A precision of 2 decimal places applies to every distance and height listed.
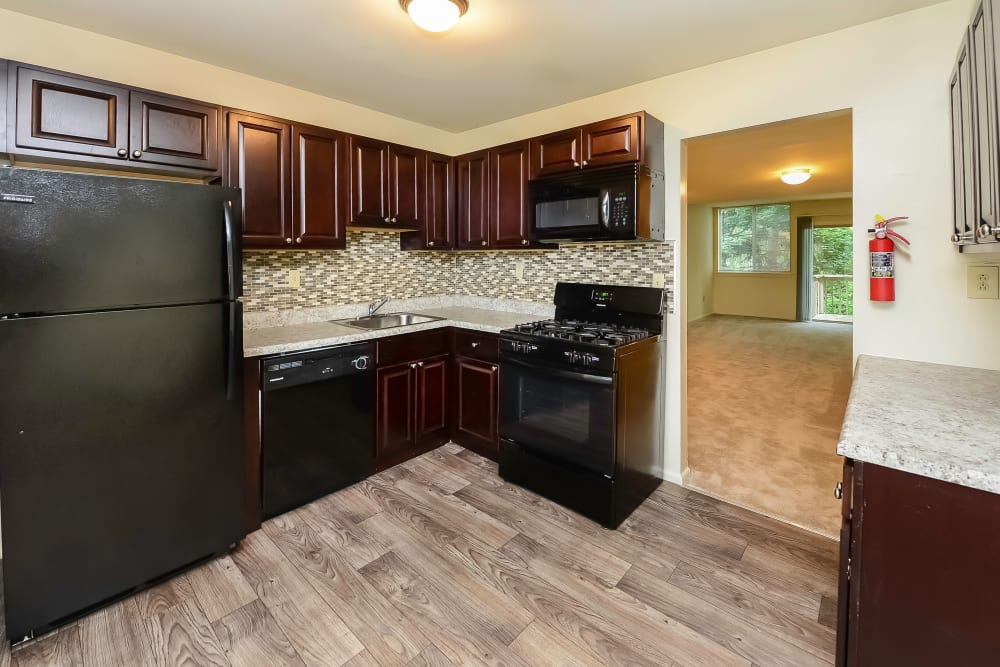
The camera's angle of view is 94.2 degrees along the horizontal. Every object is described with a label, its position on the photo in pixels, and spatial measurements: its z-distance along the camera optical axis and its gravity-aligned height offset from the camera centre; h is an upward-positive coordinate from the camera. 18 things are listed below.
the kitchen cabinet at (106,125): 1.87 +0.92
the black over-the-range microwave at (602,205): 2.47 +0.72
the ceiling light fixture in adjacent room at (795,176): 5.67 +1.92
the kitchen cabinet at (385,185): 2.92 +0.99
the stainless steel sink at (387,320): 3.26 +0.09
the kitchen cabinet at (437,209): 3.39 +0.92
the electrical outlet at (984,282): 1.81 +0.19
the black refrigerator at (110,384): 1.57 -0.19
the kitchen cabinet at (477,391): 3.01 -0.39
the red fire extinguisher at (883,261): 1.98 +0.30
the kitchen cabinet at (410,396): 2.85 -0.41
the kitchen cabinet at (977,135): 1.23 +0.60
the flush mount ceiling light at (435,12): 1.83 +1.29
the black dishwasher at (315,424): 2.34 -0.49
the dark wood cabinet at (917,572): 0.95 -0.53
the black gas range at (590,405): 2.35 -0.40
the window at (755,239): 9.02 +1.88
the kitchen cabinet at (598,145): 2.47 +1.07
